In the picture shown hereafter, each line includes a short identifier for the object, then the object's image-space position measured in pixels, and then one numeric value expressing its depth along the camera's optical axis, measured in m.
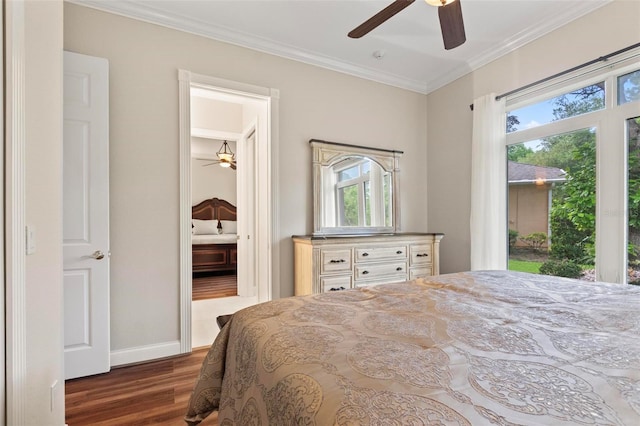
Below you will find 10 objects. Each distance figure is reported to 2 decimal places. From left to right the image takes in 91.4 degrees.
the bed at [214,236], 6.20
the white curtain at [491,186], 3.12
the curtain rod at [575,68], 2.28
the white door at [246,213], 4.37
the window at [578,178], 2.35
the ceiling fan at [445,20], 1.81
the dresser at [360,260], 2.87
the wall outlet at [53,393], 1.37
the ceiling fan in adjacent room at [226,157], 6.37
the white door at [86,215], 2.22
